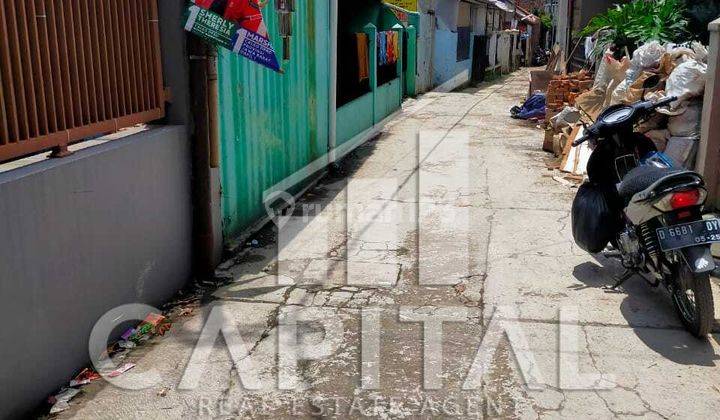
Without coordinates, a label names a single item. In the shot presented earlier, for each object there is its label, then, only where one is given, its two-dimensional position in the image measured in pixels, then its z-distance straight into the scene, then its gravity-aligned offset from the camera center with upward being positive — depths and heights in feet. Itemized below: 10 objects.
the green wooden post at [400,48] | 48.79 -0.60
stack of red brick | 40.40 -2.87
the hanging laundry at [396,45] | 47.32 -0.37
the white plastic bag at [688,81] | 22.66 -1.36
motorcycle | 13.53 -3.70
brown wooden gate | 11.02 -0.56
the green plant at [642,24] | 30.76 +0.71
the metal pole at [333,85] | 29.78 -1.98
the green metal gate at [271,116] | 19.07 -2.48
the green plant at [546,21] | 154.69 +4.06
